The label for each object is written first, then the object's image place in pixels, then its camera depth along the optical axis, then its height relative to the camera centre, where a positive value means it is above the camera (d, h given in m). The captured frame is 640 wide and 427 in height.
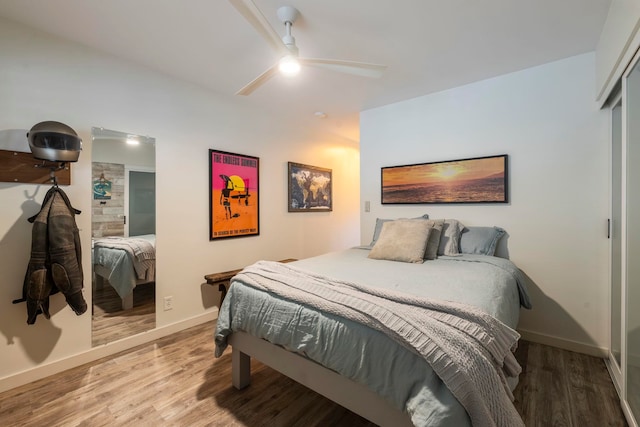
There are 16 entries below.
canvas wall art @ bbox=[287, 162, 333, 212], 3.96 +0.36
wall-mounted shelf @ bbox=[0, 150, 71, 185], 1.88 +0.31
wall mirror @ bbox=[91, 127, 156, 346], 2.30 -0.18
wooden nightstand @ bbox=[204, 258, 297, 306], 2.86 -0.67
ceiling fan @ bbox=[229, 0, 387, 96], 1.74 +0.97
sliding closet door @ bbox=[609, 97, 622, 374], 1.96 -0.13
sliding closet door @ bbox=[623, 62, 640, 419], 1.54 -0.15
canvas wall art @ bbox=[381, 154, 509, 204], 2.69 +0.32
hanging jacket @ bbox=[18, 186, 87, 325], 1.87 -0.32
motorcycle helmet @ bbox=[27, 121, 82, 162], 1.87 +0.48
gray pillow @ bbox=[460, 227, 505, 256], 2.56 -0.25
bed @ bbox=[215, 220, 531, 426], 0.98 -0.54
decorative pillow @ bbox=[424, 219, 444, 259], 2.46 -0.24
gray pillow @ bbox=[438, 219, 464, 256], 2.58 -0.24
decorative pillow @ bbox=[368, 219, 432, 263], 2.35 -0.25
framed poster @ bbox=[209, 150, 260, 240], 3.04 +0.20
